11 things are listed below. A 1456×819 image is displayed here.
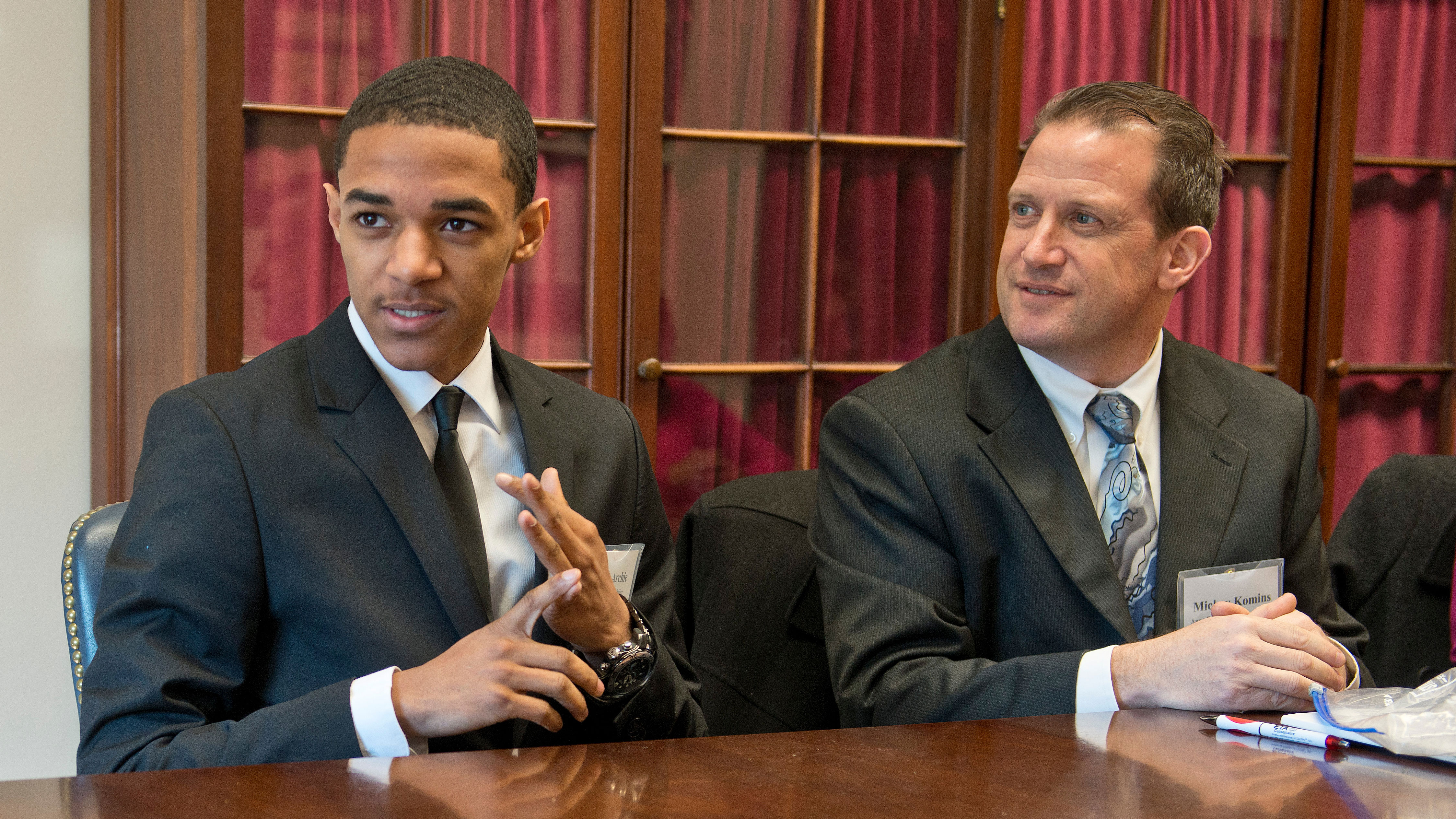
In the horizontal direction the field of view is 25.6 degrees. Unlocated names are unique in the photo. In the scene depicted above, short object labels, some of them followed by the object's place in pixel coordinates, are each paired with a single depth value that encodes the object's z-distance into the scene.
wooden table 1.86
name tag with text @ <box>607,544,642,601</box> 2.22
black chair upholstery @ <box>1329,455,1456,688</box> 2.67
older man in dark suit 2.27
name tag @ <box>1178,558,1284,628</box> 2.27
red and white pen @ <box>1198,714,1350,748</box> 2.01
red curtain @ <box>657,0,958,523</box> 3.01
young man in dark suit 2.05
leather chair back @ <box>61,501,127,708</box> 2.19
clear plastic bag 1.98
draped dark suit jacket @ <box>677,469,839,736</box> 2.42
